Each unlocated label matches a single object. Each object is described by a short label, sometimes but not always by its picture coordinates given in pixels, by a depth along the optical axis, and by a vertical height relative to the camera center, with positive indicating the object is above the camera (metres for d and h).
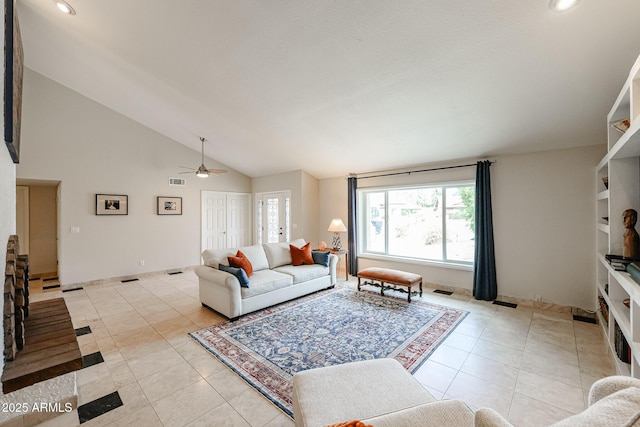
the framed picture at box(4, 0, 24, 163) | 1.24 +0.69
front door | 6.91 +0.03
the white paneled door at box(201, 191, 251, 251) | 6.92 -0.06
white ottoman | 1.29 -0.95
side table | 5.37 -0.72
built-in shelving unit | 1.83 +0.08
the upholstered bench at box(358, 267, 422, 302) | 4.11 -0.99
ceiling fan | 5.16 +0.91
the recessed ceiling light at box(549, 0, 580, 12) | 1.88 +1.51
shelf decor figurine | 2.25 -0.18
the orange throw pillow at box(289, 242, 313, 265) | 4.75 -0.70
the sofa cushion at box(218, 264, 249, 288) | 3.53 -0.77
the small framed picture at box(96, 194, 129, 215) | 5.29 +0.29
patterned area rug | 2.45 -1.37
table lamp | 5.51 -0.26
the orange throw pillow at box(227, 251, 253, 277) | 3.71 -0.64
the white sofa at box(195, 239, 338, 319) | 3.46 -0.94
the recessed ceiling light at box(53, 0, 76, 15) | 2.86 +2.33
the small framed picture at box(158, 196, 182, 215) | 6.10 +0.30
